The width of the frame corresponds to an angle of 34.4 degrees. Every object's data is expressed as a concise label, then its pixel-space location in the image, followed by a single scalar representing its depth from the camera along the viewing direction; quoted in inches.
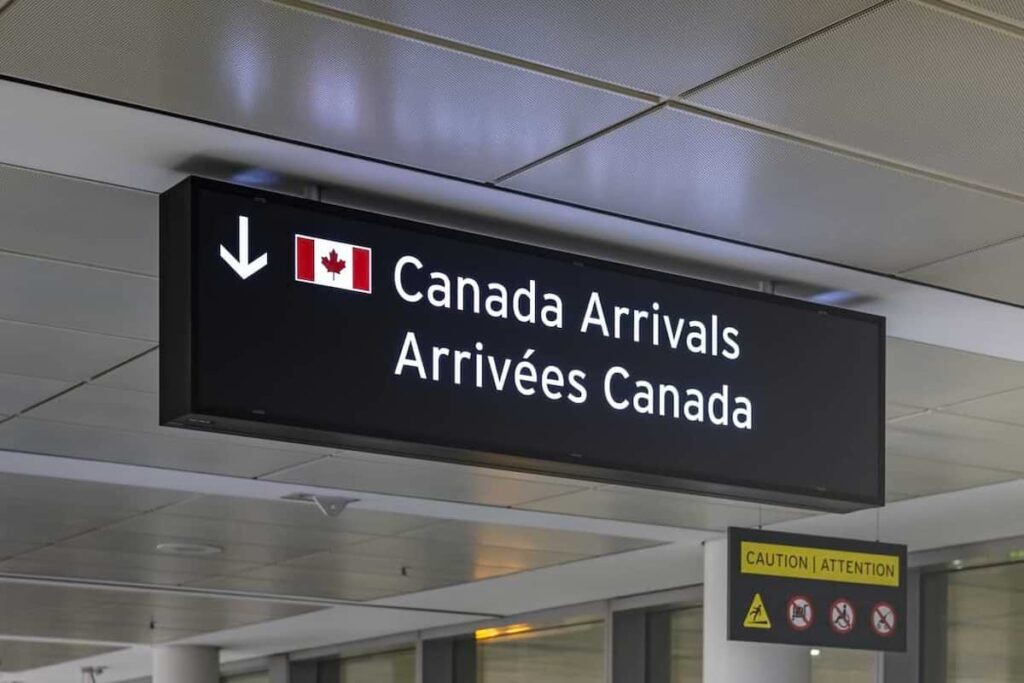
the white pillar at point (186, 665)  585.6
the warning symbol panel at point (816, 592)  261.3
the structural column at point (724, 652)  355.9
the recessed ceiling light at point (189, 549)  368.8
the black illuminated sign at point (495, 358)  128.9
